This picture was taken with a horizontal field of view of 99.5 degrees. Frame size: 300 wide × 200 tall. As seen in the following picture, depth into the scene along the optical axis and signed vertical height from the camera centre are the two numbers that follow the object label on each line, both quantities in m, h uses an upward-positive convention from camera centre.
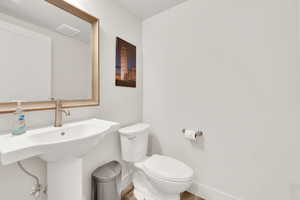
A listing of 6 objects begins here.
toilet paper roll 1.35 -0.38
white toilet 1.10 -0.66
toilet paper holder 1.36 -0.36
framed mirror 0.80 +0.34
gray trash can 1.08 -0.73
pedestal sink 0.60 -0.26
